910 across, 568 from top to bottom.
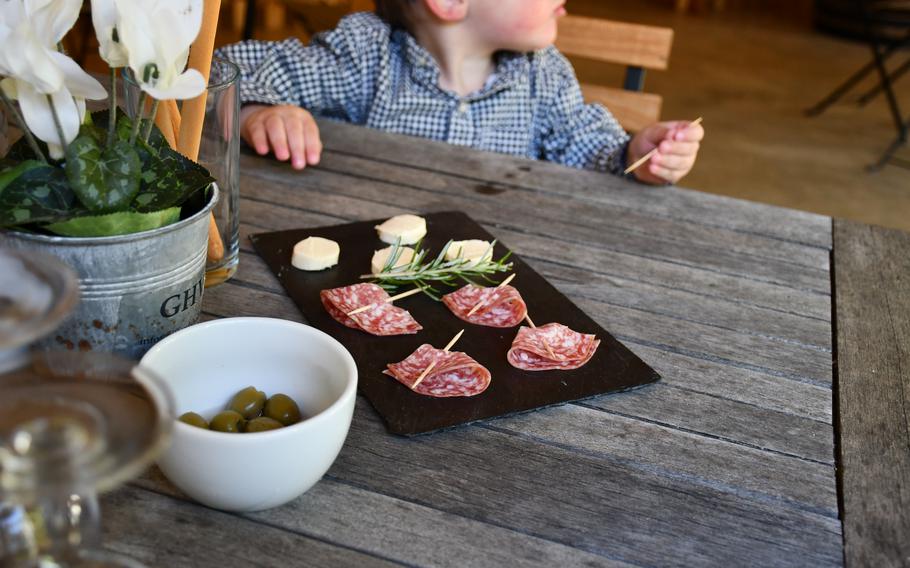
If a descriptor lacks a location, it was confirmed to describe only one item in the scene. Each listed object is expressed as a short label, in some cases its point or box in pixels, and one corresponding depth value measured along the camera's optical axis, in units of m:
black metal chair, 4.28
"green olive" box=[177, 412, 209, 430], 0.66
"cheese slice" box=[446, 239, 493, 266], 1.06
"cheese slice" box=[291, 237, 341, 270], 1.01
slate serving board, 0.79
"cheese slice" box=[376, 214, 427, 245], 1.09
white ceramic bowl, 0.60
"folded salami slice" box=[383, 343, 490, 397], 0.81
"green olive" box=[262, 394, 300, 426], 0.72
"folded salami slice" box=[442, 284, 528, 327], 0.93
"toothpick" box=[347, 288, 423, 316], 0.90
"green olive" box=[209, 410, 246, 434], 0.69
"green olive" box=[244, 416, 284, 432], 0.68
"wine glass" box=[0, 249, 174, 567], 0.40
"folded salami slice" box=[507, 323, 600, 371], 0.86
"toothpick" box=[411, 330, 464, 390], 0.81
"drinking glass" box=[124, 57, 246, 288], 0.95
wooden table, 0.65
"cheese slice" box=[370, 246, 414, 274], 1.01
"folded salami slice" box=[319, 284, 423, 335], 0.90
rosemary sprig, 1.00
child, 1.64
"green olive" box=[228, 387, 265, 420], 0.72
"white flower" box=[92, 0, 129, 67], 0.64
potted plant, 0.61
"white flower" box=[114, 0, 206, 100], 0.61
